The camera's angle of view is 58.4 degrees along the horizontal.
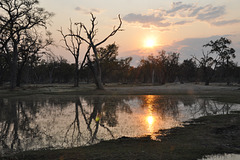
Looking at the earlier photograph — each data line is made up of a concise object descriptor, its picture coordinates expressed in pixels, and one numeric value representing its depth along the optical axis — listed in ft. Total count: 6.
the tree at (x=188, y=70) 375.08
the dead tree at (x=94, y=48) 129.51
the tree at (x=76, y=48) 162.16
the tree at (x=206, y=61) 224.12
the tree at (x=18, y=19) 106.83
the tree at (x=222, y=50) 222.48
